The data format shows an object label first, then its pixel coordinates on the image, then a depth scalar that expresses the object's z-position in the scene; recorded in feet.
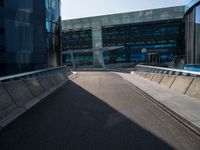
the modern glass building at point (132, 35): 111.78
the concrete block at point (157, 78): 33.65
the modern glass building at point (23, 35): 31.75
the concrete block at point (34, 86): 22.03
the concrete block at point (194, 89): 20.29
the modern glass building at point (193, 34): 43.44
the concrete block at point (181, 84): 22.88
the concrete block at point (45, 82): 26.88
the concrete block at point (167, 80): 28.32
